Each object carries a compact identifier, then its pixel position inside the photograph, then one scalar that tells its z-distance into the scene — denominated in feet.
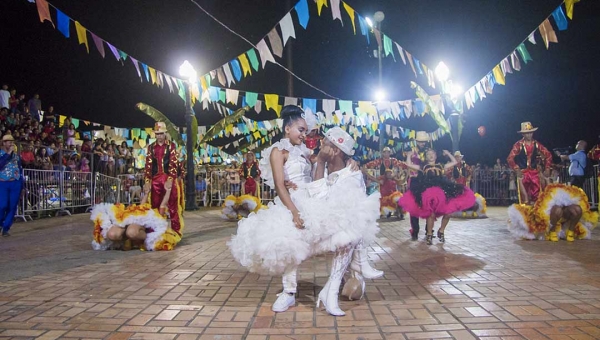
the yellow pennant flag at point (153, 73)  39.21
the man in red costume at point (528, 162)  26.71
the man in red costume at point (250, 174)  38.88
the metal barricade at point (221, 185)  61.11
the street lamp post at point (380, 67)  48.67
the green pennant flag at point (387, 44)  36.62
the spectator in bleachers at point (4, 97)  40.24
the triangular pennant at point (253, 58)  36.24
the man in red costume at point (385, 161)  34.19
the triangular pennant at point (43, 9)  23.71
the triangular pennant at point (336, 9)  30.14
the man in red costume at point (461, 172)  35.00
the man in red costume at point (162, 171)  22.66
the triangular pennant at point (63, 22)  25.85
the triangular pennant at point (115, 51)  32.19
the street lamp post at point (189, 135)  41.42
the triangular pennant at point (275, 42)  32.24
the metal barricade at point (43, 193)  35.99
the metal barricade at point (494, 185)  58.88
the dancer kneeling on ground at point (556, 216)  22.62
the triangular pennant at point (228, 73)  38.29
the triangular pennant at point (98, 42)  29.66
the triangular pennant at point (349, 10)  30.78
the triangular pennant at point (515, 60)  34.46
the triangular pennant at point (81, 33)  27.55
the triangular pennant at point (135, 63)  35.75
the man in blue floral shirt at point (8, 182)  26.53
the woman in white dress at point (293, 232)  10.57
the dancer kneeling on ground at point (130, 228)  21.20
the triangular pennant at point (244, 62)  37.13
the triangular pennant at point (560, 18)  28.15
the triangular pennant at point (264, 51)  33.12
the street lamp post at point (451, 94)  42.50
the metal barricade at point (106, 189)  46.70
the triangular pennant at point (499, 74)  36.68
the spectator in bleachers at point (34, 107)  46.56
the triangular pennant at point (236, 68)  38.06
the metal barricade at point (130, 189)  54.08
